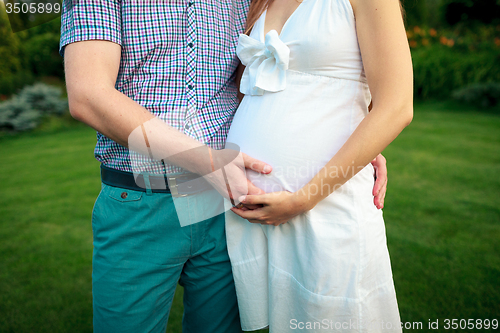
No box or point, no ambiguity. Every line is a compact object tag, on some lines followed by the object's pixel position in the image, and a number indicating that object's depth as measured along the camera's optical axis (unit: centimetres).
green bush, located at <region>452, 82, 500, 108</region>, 850
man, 105
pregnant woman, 100
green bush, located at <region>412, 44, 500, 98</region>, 948
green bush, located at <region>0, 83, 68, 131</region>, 907
